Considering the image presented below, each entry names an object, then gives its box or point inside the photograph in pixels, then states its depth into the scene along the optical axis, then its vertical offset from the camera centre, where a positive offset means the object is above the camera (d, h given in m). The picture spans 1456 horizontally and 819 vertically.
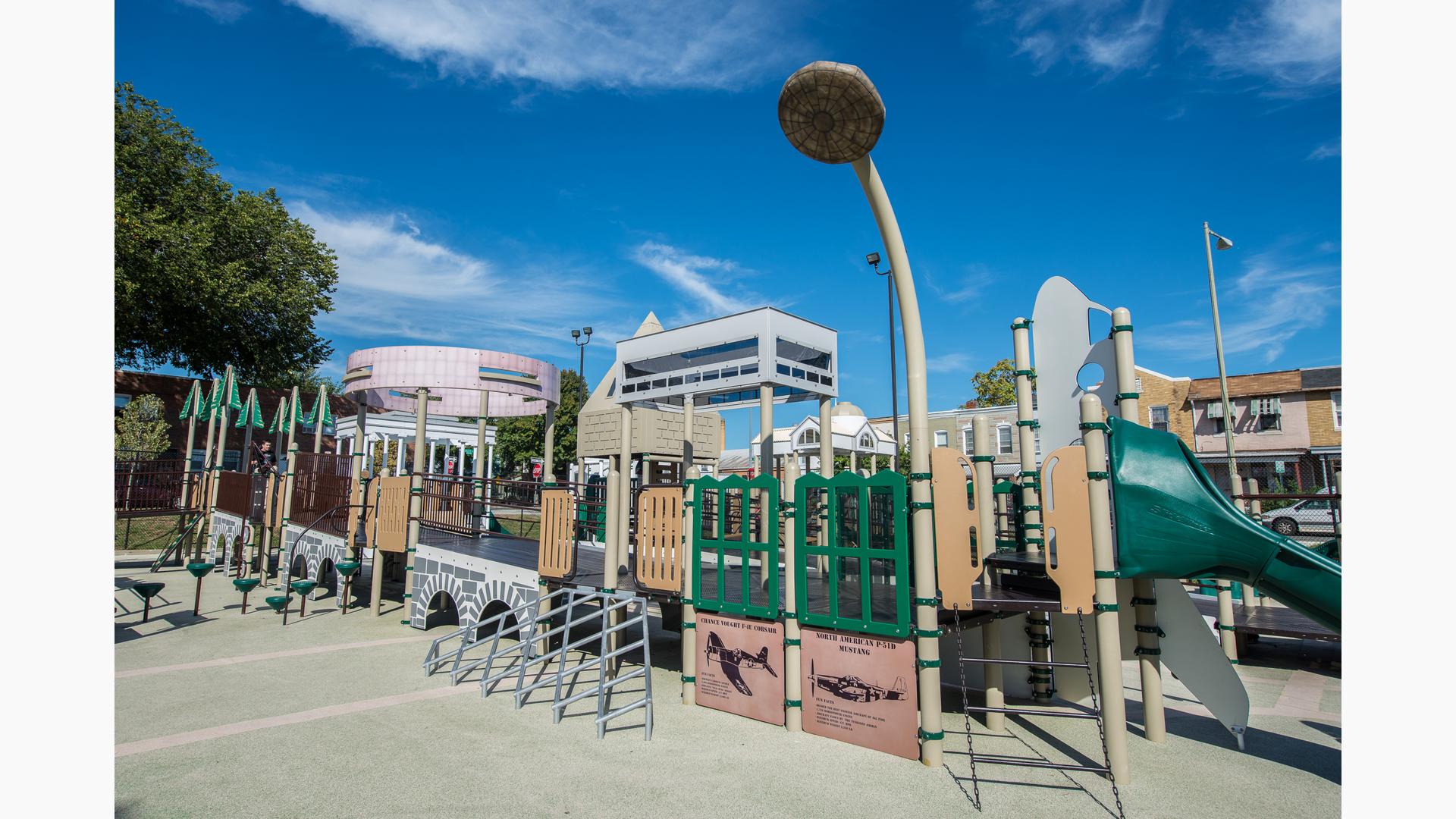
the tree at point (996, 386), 33.75 +2.79
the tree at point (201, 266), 23.95 +6.93
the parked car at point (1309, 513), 24.56 -2.58
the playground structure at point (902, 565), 5.70 -1.12
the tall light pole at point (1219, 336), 20.36 +3.26
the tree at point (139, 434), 25.59 +0.87
